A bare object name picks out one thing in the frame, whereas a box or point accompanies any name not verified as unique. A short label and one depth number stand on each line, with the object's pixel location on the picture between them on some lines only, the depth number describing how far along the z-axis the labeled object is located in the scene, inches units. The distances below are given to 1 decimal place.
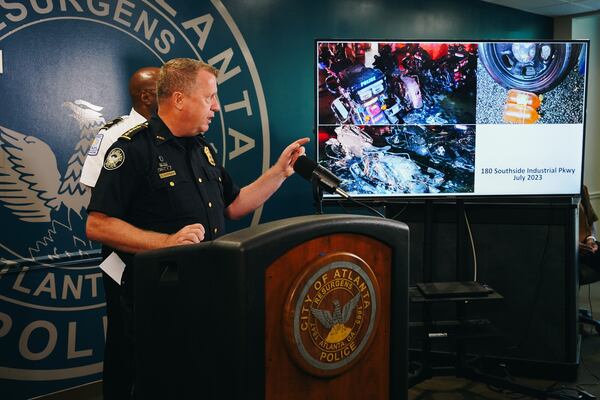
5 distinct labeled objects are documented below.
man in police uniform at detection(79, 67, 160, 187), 98.2
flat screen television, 123.0
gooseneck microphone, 65.8
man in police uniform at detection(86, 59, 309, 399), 71.4
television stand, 112.3
